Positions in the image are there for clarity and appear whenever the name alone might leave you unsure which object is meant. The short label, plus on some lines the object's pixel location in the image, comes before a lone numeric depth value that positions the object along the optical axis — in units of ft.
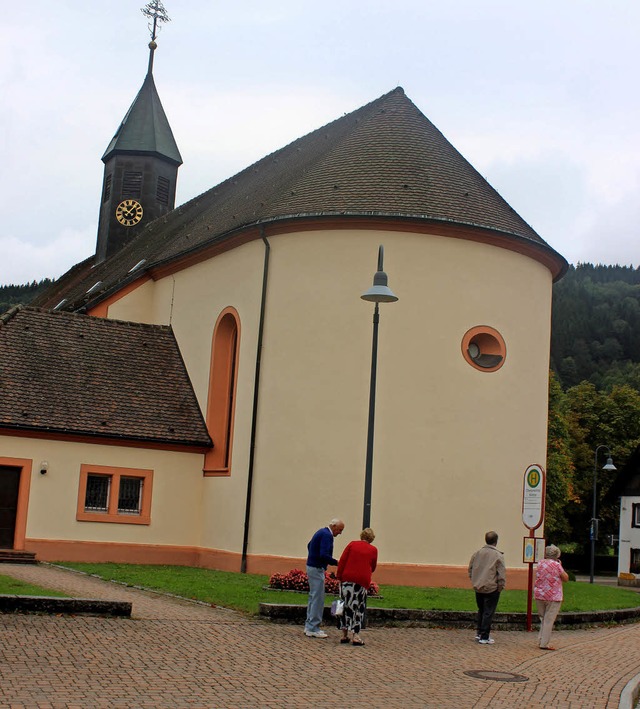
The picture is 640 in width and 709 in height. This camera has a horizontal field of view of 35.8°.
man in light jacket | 44.83
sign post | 48.55
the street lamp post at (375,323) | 49.32
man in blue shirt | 41.93
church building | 69.87
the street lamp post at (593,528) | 133.49
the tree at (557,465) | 148.97
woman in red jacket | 40.83
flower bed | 54.08
